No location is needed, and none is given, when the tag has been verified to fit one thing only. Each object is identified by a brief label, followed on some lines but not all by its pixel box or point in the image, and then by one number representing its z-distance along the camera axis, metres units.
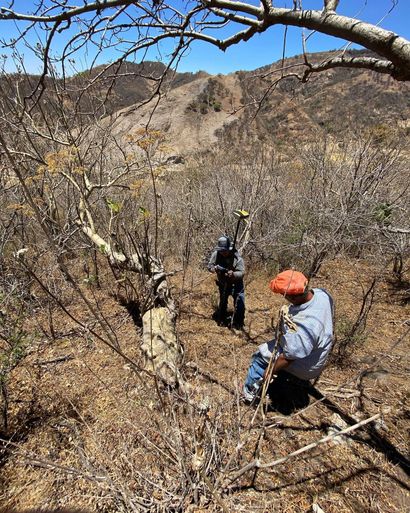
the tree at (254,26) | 1.32
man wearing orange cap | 2.30
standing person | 4.16
